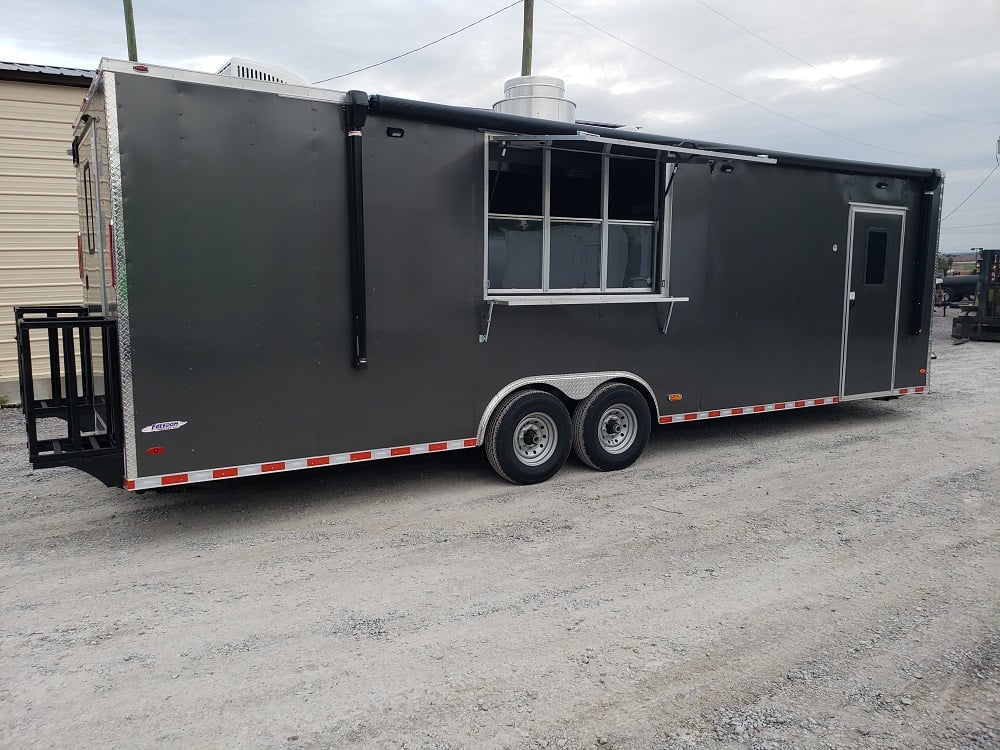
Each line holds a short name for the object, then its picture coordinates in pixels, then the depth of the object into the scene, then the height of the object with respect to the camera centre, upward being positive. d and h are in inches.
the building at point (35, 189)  384.8 +46.5
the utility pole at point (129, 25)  601.0 +198.1
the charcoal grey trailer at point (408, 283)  198.4 +0.4
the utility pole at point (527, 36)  560.4 +179.7
